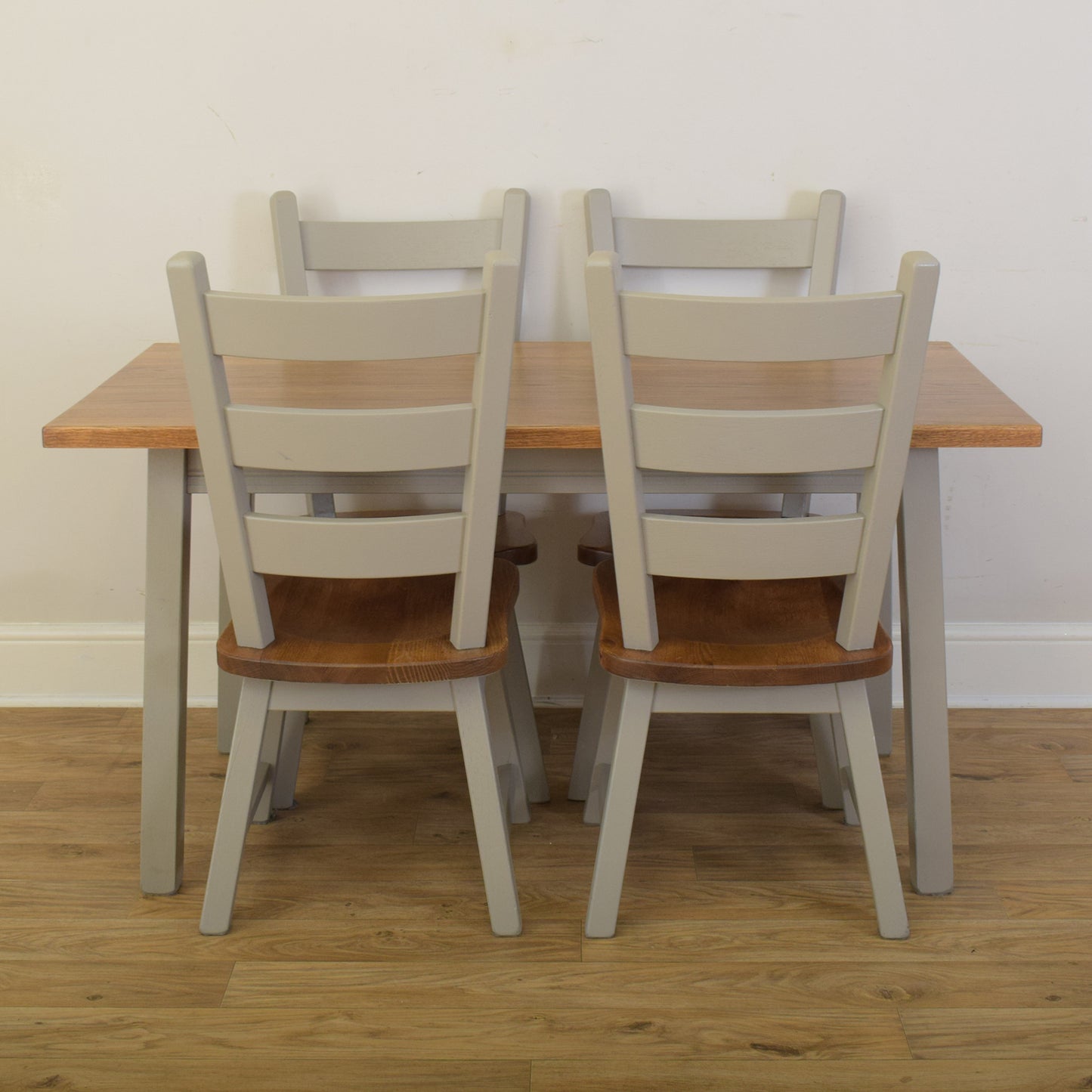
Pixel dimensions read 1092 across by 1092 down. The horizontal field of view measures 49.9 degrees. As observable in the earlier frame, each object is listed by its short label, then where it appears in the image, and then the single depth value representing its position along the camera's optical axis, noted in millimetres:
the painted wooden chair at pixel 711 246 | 1906
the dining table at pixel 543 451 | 1464
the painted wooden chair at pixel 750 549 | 1250
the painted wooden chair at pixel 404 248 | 1910
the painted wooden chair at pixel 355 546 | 1258
